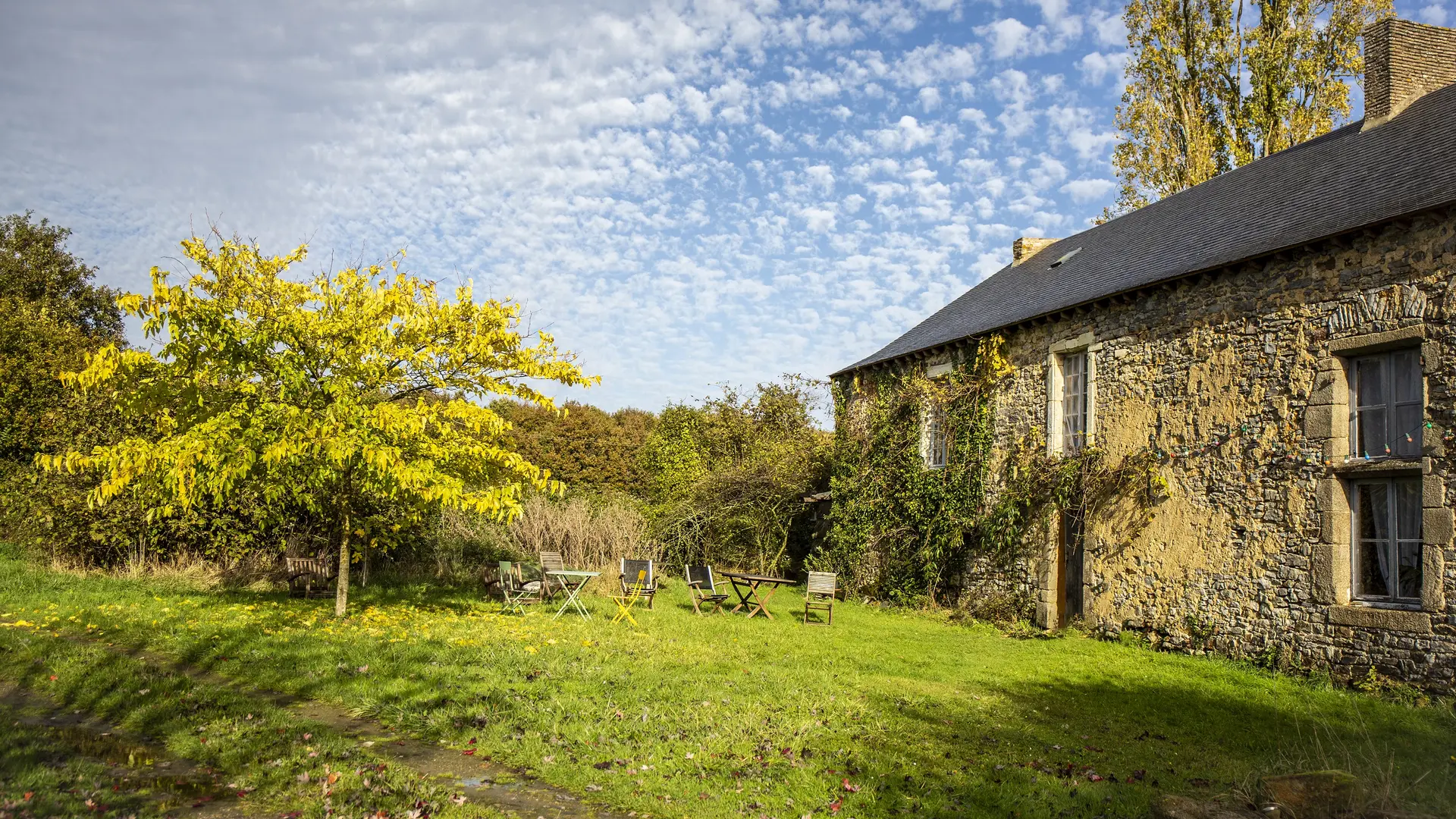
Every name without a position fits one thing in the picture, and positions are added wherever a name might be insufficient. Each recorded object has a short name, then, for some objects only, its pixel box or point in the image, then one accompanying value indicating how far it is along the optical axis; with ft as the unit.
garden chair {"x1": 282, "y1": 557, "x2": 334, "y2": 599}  40.93
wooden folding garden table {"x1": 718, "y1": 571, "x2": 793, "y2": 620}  41.98
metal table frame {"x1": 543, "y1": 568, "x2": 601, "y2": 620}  37.68
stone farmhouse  29.07
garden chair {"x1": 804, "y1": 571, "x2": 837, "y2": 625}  43.52
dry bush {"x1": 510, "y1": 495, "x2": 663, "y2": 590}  55.11
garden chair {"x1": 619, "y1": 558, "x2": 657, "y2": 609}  42.94
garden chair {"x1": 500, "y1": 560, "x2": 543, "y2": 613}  39.27
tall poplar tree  65.00
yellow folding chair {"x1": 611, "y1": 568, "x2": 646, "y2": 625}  38.09
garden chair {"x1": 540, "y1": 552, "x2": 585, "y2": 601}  43.75
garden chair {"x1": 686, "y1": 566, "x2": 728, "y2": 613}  43.73
